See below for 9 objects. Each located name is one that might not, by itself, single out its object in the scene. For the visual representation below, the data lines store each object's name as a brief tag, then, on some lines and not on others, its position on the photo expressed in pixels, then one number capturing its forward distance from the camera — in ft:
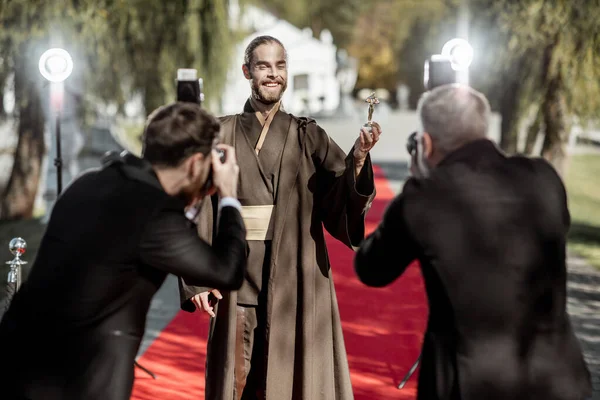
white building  196.03
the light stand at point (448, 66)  13.46
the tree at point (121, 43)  36.01
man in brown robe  13.84
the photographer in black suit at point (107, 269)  8.66
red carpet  18.90
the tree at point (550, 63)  32.42
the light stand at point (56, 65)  20.58
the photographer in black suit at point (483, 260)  8.52
